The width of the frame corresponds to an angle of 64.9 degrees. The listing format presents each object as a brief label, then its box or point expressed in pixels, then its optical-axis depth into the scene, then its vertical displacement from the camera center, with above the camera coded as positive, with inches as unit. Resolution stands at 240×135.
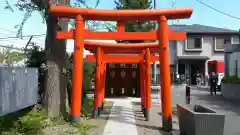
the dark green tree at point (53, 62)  232.1 +15.4
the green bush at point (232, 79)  470.0 -16.1
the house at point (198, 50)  845.2 +105.2
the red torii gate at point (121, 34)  210.3 +46.0
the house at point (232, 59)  519.5 +40.3
